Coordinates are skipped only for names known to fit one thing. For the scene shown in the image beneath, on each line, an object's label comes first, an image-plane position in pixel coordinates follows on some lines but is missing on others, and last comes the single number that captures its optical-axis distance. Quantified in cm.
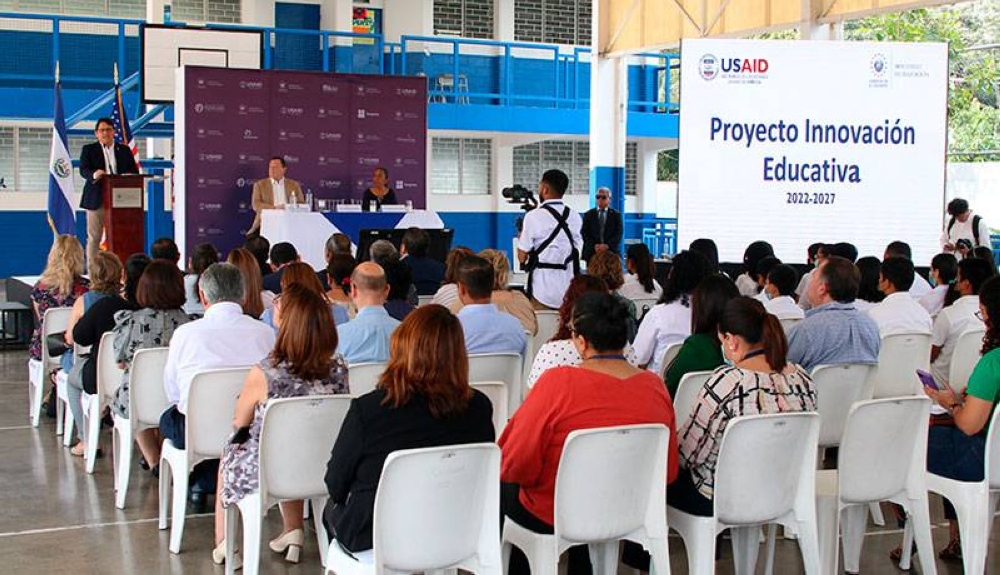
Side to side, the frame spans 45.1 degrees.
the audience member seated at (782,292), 610
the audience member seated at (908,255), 787
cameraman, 791
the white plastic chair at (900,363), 552
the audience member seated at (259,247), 771
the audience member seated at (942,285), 654
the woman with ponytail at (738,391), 374
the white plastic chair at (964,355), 512
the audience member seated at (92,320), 582
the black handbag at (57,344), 657
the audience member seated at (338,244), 747
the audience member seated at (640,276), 718
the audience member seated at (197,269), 674
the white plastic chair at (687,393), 430
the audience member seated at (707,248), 803
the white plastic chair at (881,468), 386
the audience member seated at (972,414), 408
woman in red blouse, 348
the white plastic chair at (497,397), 432
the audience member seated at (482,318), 516
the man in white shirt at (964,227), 1093
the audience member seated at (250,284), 568
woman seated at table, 1207
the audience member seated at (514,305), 600
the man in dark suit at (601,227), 1312
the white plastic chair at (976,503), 410
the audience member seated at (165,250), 720
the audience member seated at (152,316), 534
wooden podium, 1105
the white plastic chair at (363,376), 455
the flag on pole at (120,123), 1302
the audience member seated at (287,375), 397
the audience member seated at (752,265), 760
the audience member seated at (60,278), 727
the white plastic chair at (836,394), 481
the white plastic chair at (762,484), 361
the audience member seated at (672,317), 537
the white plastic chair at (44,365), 681
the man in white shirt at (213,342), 466
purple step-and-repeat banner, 1284
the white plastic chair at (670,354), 525
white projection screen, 1006
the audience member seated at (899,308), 586
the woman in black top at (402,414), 330
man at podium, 1129
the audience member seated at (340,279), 595
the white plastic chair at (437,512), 316
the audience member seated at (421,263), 745
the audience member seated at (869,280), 638
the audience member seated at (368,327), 485
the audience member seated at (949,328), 554
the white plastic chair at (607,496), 339
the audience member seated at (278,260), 683
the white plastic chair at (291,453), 388
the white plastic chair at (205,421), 445
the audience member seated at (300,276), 531
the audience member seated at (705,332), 443
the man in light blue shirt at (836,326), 505
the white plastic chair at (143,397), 507
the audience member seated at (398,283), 569
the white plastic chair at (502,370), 496
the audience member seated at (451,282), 621
